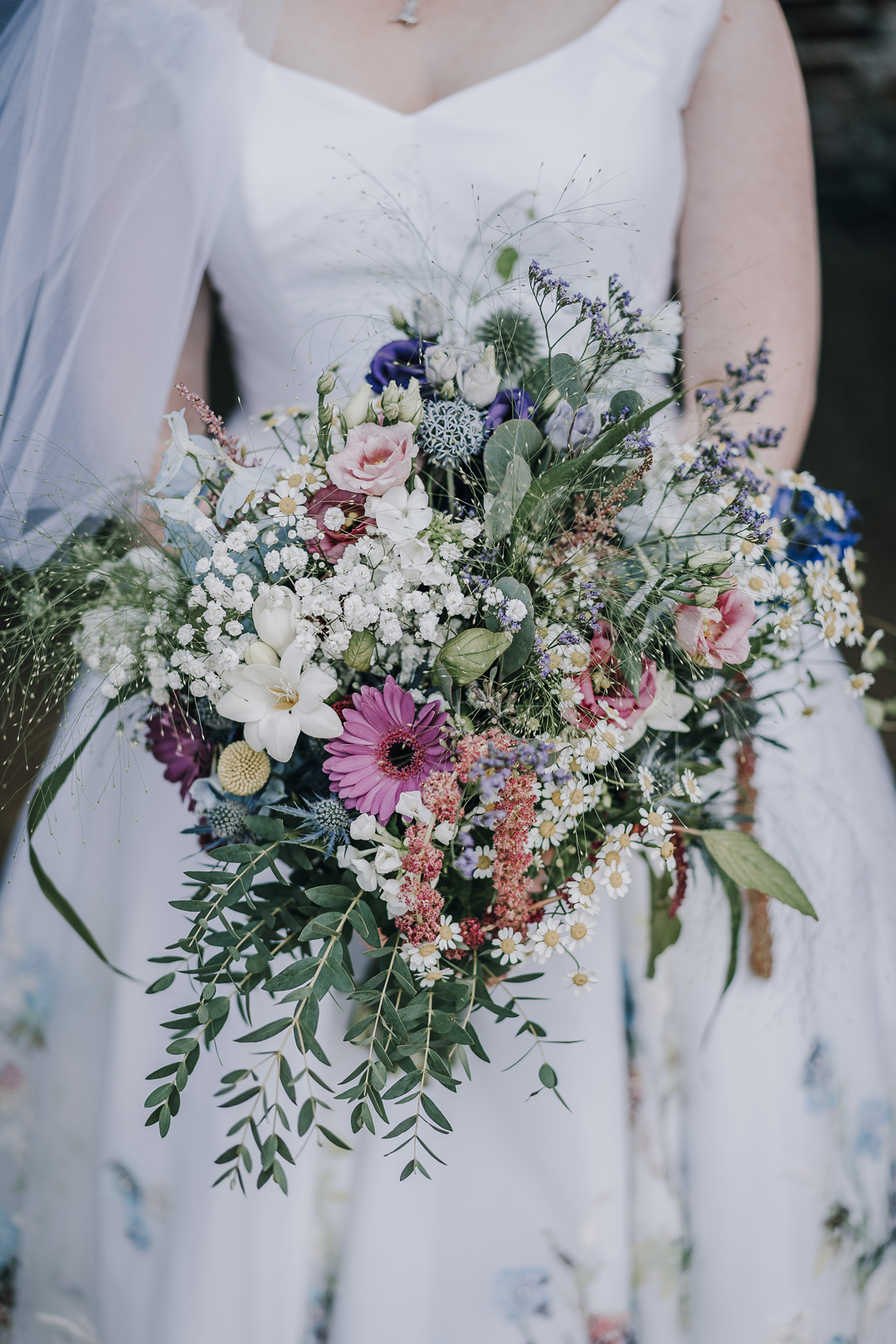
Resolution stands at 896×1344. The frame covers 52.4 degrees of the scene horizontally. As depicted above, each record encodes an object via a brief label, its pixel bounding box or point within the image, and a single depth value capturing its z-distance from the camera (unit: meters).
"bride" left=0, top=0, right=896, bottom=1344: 0.78
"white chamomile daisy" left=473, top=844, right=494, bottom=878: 0.55
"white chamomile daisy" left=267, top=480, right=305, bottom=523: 0.55
